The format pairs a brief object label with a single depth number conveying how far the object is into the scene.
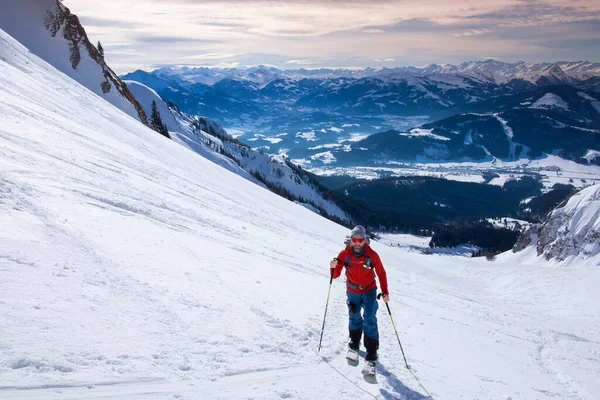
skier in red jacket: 8.05
